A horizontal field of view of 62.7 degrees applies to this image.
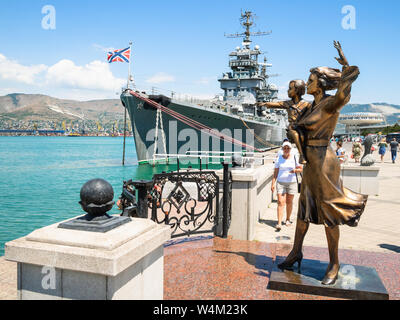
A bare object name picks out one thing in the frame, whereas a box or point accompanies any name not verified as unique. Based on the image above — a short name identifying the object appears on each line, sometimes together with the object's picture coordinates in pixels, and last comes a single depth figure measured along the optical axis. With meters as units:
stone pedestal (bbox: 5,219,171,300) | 2.00
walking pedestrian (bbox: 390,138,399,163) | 23.48
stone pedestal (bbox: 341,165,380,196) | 11.13
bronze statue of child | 3.76
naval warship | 30.27
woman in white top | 6.86
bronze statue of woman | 3.66
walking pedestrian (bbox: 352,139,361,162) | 17.25
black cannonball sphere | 2.30
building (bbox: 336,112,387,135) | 136.12
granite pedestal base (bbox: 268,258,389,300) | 3.57
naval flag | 24.52
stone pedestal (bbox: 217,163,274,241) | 5.72
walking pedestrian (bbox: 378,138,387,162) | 25.02
